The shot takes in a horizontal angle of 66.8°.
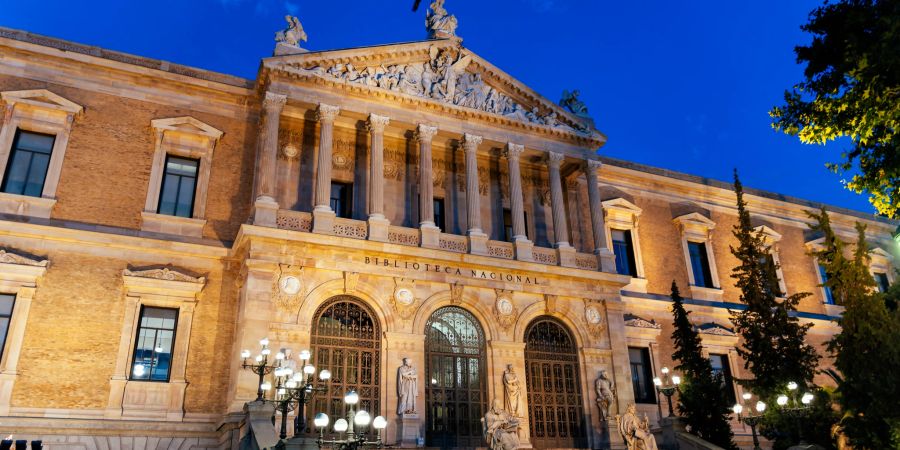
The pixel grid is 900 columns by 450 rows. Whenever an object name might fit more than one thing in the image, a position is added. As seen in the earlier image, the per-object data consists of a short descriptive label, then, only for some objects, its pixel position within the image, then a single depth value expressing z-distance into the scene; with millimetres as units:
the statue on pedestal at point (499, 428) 17266
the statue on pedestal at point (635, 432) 18500
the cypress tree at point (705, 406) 20656
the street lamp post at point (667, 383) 20391
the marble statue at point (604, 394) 21422
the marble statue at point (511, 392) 20203
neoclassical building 18422
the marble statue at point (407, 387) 18906
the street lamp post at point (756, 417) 18266
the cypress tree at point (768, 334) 21438
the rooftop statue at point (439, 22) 24891
